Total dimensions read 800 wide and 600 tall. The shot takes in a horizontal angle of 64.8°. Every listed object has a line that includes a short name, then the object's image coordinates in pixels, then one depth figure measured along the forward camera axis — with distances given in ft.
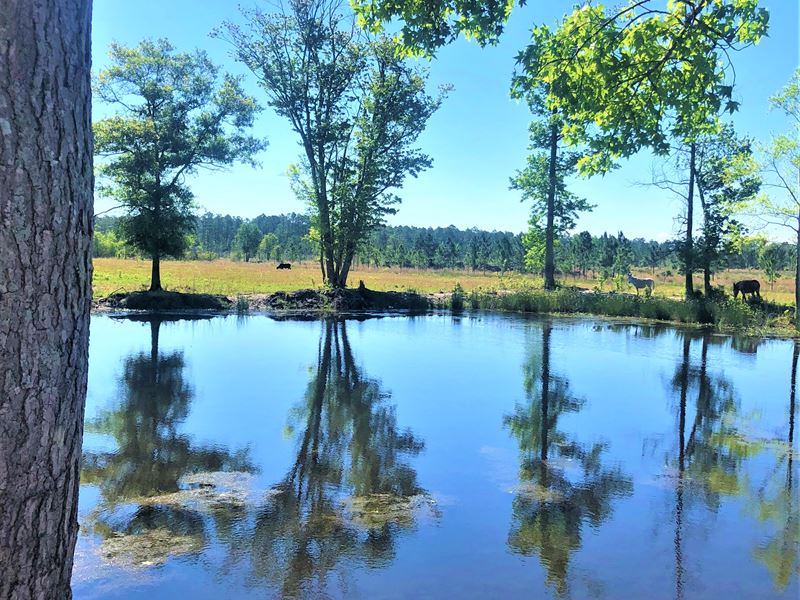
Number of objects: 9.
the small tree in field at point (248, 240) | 320.29
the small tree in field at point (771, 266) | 159.06
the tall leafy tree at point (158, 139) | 77.00
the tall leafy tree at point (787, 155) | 68.54
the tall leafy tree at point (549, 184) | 99.96
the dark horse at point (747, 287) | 90.53
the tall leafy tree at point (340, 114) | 87.04
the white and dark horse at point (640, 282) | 113.40
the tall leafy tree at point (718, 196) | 87.04
